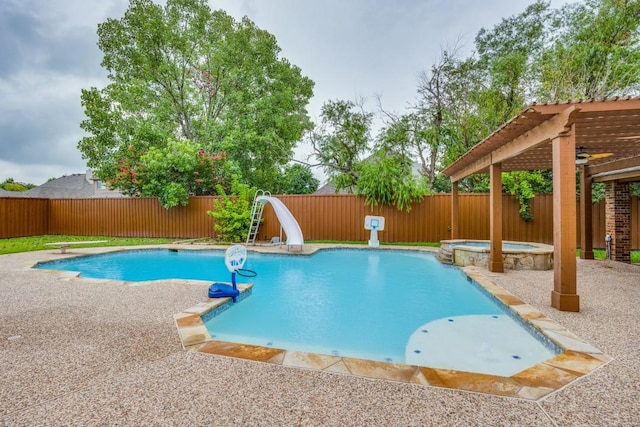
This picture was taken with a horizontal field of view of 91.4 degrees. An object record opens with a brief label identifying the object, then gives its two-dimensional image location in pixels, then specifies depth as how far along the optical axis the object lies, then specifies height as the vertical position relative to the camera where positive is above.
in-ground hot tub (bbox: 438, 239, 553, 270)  5.77 -0.80
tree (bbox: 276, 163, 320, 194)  16.32 +1.83
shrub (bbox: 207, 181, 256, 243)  10.25 +0.09
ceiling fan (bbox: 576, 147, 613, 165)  4.84 +0.95
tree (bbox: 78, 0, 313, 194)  13.12 +6.00
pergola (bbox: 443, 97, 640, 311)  3.30 +0.94
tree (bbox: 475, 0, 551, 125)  11.94 +7.28
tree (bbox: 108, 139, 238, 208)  11.27 +1.68
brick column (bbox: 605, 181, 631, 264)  6.59 -0.16
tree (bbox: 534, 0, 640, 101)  11.07 +5.67
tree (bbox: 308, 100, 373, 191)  12.98 +3.33
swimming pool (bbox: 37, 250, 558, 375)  2.94 -1.26
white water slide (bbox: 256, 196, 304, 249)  8.63 -0.20
